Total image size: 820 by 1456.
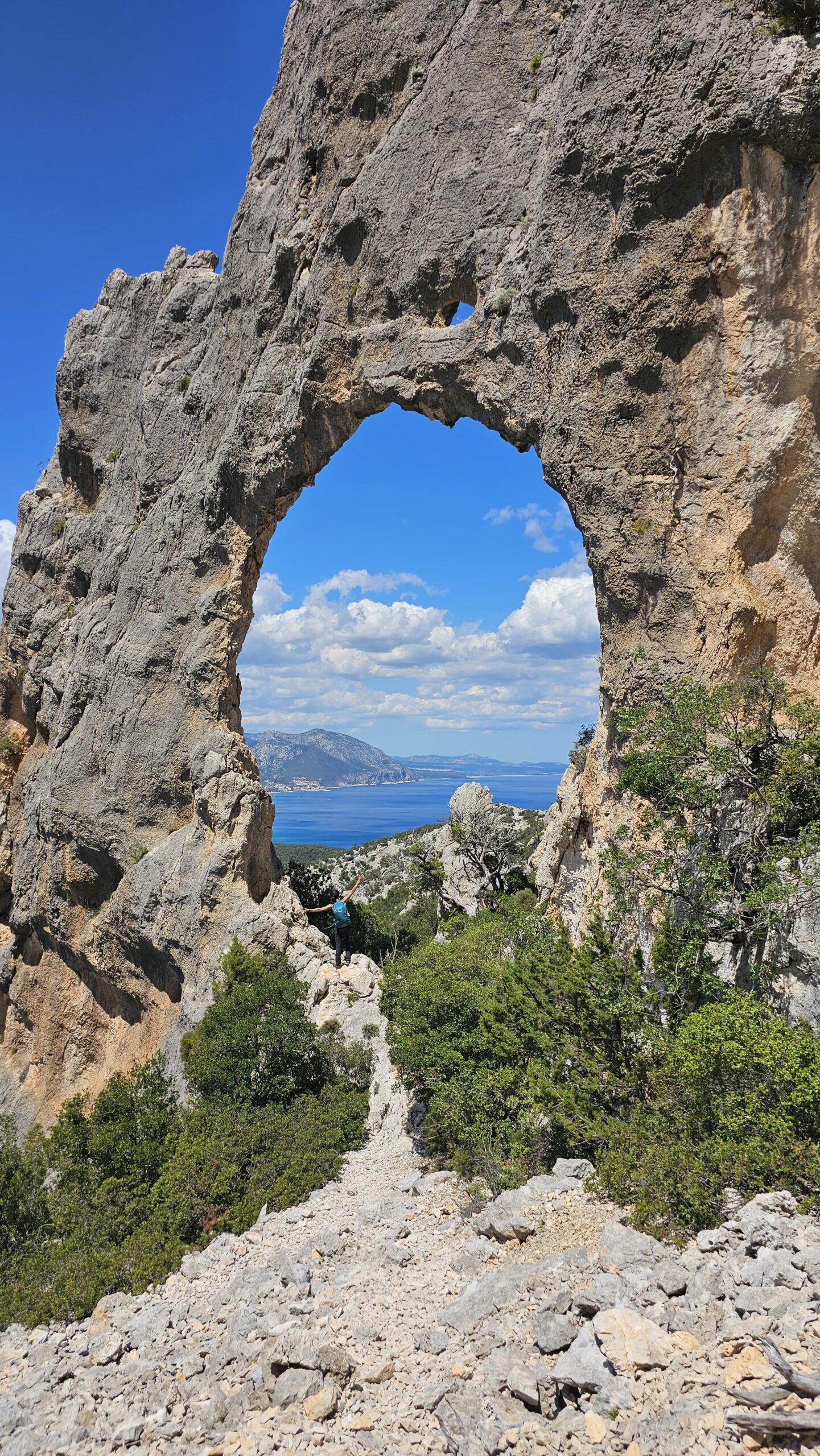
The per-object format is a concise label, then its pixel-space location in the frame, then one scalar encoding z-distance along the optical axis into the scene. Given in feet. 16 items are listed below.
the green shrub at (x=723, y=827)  27.48
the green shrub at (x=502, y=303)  46.85
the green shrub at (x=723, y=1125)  20.20
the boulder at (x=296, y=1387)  18.88
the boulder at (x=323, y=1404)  18.15
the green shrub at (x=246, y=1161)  35.01
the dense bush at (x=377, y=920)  88.12
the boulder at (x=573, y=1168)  26.96
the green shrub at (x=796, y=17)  32.71
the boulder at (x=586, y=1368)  15.38
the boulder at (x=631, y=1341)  15.33
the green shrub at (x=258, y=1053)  46.70
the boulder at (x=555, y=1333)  17.29
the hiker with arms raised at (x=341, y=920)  55.83
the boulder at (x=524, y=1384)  16.34
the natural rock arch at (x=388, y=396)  35.91
